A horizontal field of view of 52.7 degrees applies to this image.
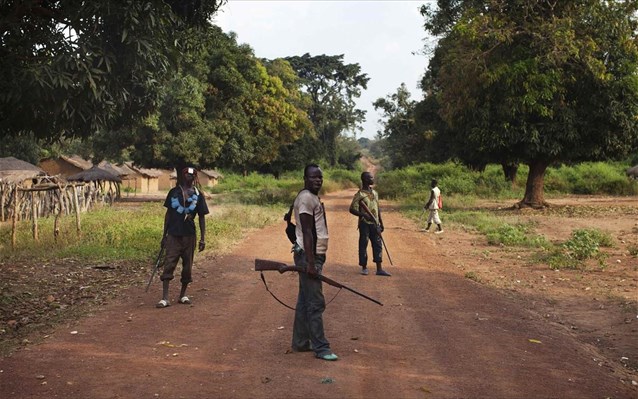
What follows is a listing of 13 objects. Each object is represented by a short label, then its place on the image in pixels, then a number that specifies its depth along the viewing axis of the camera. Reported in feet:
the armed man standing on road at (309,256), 20.51
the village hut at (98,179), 109.09
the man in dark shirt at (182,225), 28.17
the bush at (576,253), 41.04
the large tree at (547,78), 76.54
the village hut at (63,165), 163.12
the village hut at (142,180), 189.16
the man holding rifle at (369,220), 36.37
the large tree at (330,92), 226.58
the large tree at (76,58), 25.86
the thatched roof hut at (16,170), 100.21
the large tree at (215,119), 105.40
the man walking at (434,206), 60.49
